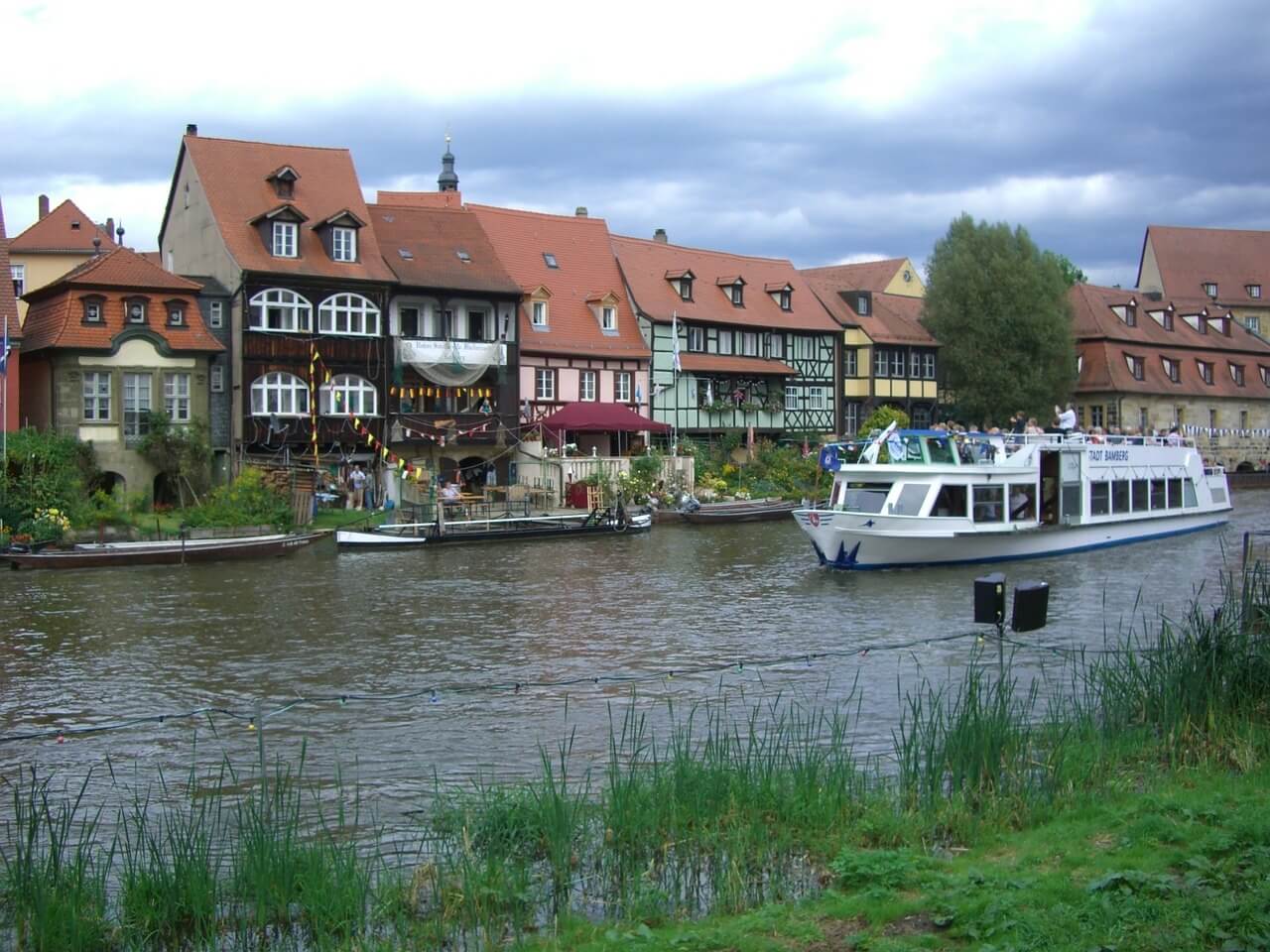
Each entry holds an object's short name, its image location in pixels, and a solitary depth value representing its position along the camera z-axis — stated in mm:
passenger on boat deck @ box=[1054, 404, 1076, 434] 40219
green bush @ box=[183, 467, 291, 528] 38625
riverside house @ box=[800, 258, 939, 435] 69688
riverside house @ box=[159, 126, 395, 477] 45906
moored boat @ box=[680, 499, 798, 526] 48938
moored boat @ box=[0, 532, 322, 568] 34031
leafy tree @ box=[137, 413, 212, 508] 42594
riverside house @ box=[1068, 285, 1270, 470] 78250
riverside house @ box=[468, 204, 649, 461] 55156
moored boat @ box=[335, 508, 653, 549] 39344
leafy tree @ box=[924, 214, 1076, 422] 70125
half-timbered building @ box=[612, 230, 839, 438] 60344
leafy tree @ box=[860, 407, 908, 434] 61194
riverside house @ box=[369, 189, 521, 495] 49438
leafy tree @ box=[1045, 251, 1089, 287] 105250
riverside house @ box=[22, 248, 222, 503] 42197
